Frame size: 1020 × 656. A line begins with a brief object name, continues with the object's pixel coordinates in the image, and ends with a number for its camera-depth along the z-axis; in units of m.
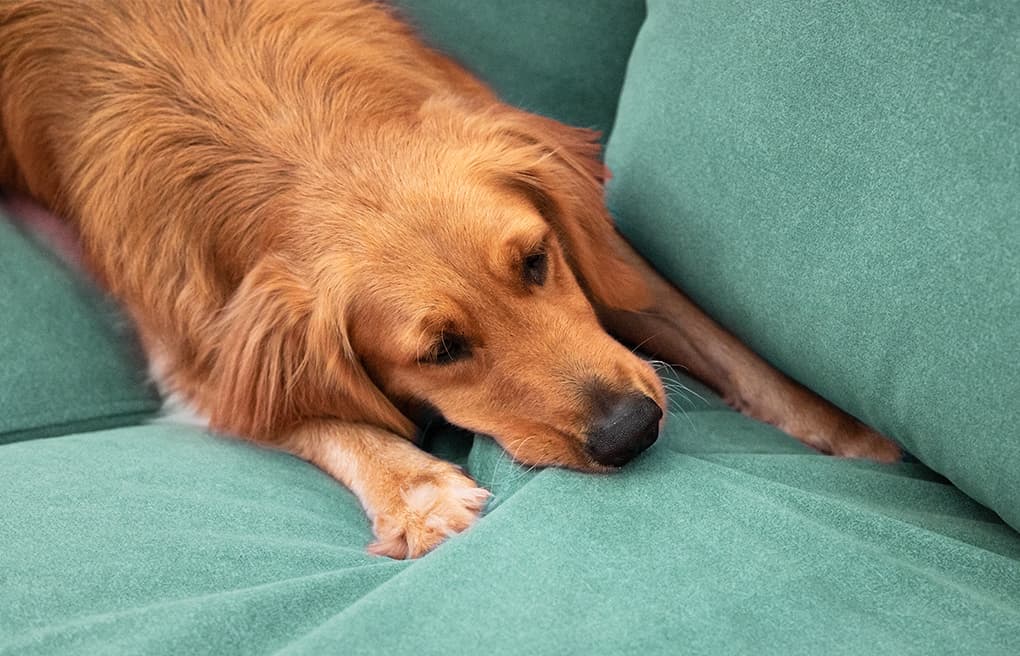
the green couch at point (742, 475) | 0.94
